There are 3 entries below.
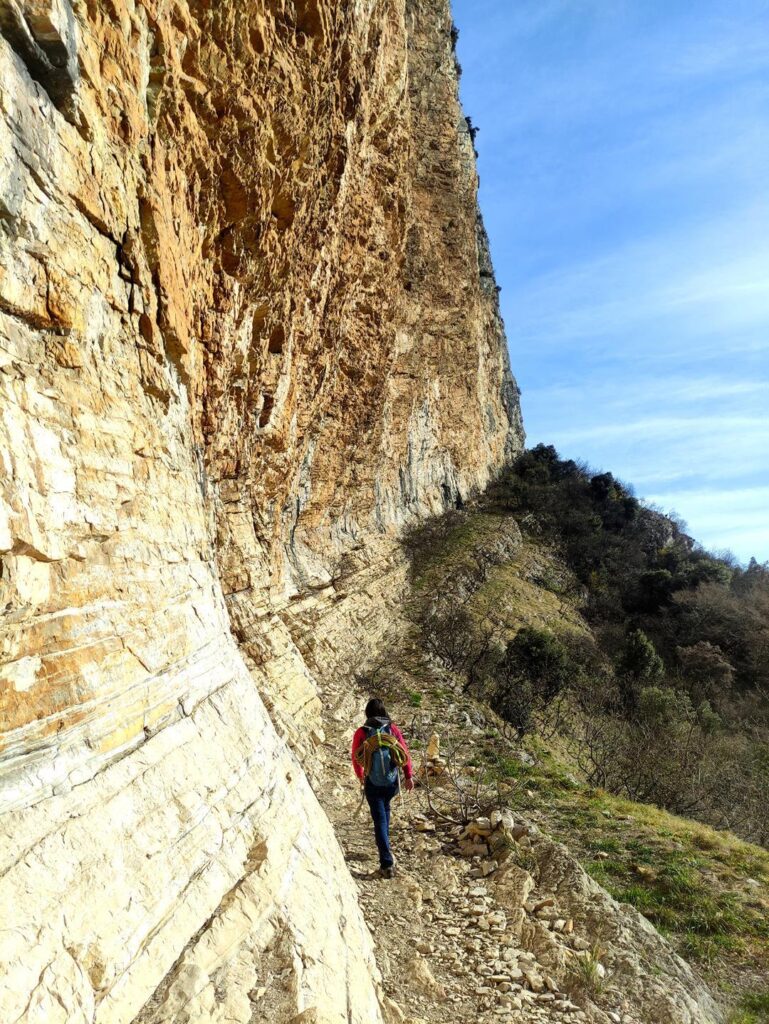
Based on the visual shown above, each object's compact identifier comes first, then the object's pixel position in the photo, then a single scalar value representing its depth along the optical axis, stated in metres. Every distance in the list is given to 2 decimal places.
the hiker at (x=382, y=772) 4.86
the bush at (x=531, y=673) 12.38
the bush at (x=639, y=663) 19.72
